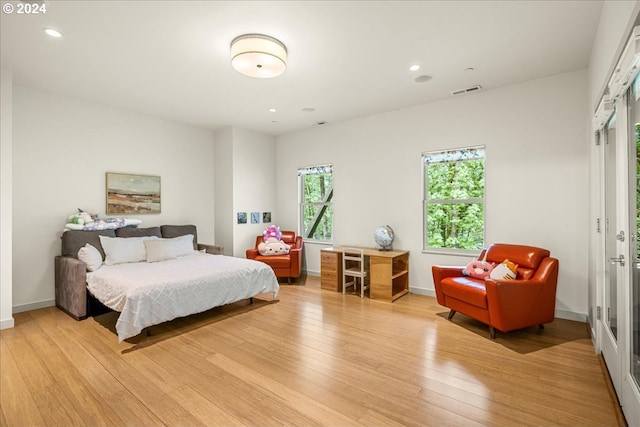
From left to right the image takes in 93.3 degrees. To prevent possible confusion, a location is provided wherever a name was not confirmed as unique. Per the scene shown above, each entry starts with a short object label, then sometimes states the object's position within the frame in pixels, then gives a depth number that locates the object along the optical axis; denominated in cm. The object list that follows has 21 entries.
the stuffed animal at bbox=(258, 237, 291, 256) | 545
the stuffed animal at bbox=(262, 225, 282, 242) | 577
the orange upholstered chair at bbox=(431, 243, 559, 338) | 290
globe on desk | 475
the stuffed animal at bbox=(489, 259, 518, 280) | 318
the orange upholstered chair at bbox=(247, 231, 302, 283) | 529
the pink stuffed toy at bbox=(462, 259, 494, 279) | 350
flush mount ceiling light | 273
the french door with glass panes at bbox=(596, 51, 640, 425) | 180
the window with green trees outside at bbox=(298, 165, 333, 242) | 584
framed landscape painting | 465
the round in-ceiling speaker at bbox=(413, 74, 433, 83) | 362
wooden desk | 439
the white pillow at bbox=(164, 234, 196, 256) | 466
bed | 299
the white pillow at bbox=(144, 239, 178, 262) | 432
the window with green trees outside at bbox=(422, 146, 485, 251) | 423
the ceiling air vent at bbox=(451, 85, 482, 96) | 391
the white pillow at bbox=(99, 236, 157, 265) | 406
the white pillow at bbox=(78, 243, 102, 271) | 372
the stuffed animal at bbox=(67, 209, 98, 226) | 411
